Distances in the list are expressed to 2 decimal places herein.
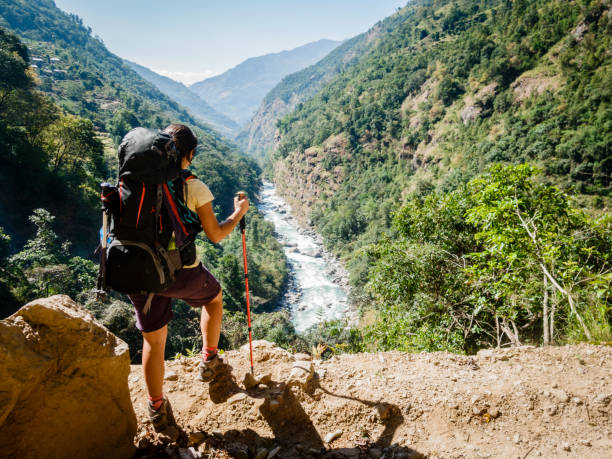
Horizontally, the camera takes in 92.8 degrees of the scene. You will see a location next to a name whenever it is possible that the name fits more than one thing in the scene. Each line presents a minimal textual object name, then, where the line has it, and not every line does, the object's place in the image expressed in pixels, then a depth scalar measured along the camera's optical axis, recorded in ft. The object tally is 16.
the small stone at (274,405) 7.84
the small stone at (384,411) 7.59
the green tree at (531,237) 11.59
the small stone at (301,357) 10.94
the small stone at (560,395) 7.08
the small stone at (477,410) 7.20
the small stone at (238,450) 6.54
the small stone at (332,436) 7.16
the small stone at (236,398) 8.20
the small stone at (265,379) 8.98
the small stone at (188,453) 6.21
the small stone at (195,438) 6.81
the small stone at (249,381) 8.78
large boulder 4.80
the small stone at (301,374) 8.88
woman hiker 6.61
